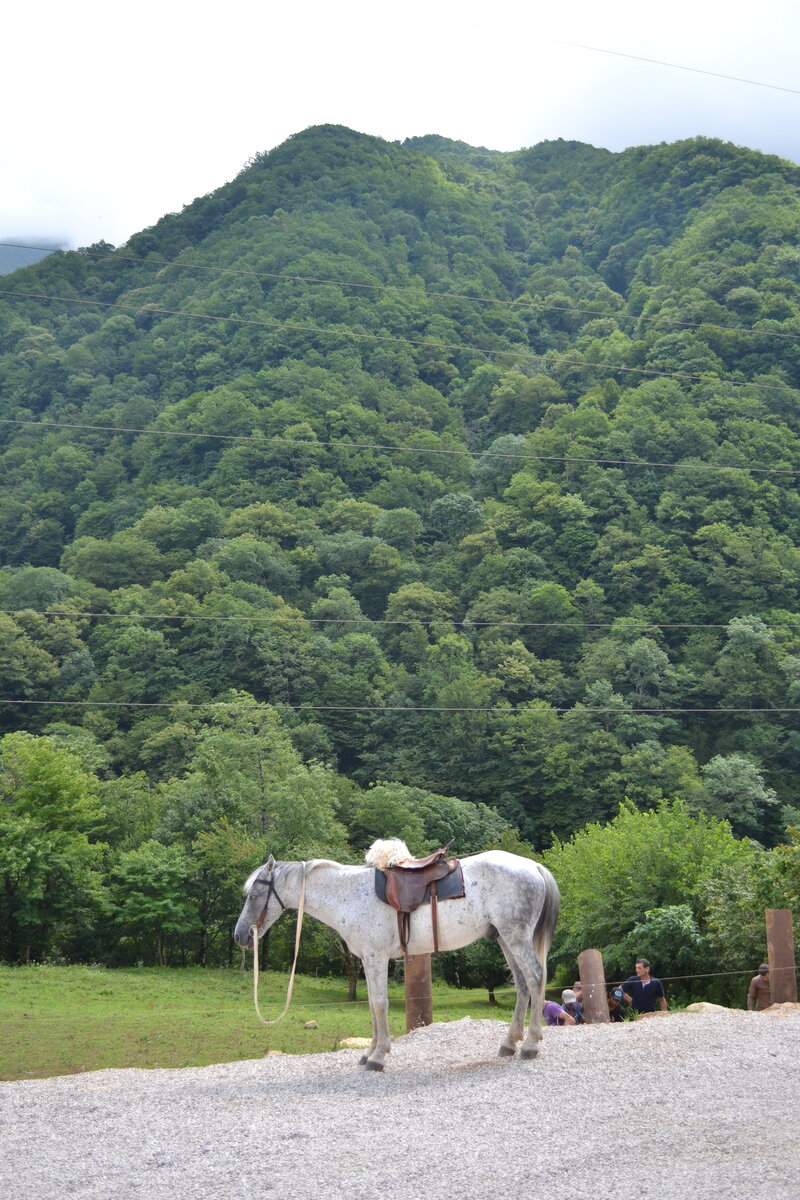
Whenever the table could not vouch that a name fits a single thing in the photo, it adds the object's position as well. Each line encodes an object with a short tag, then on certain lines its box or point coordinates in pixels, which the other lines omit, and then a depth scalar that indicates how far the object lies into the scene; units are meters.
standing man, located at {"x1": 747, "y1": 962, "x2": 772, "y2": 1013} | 15.12
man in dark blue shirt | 14.52
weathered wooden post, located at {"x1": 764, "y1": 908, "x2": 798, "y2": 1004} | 14.55
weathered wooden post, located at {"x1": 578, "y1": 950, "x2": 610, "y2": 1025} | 14.18
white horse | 11.41
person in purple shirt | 14.41
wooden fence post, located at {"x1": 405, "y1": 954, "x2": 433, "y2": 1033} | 13.76
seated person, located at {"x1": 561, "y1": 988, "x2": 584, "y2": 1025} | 14.61
